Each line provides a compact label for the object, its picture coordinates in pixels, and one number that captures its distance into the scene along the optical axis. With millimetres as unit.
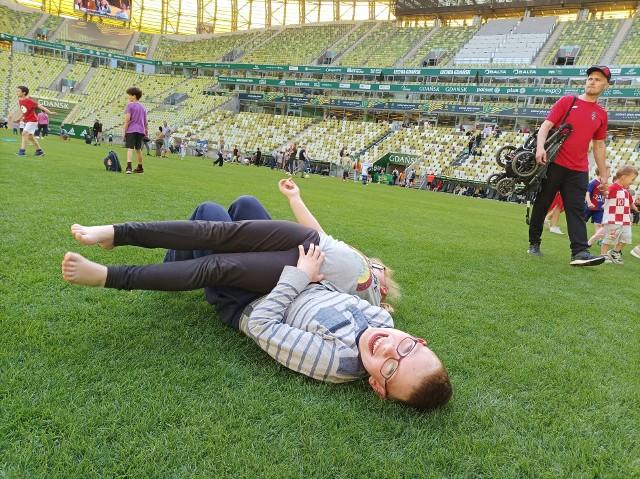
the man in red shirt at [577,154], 4852
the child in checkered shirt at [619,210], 5746
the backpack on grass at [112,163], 8672
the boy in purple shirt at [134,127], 8555
